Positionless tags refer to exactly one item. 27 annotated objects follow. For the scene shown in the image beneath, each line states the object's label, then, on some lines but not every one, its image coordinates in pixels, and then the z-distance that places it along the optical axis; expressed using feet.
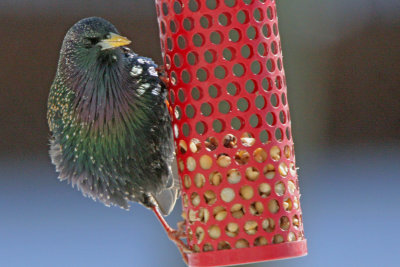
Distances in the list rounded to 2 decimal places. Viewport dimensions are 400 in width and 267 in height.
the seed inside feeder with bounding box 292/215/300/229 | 18.36
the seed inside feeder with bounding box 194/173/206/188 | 18.34
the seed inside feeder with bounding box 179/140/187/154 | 18.83
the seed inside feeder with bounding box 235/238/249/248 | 17.79
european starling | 20.21
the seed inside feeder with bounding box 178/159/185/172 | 18.85
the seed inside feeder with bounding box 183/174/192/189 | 18.66
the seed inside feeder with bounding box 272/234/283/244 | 17.93
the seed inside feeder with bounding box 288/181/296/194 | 18.44
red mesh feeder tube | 17.92
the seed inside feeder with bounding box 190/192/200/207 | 18.46
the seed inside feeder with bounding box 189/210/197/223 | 18.54
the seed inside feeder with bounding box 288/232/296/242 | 18.08
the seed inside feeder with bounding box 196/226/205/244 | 18.31
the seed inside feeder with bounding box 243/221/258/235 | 17.83
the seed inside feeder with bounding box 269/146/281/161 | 18.31
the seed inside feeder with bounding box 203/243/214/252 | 18.11
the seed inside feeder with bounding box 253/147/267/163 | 18.20
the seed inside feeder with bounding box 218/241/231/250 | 18.00
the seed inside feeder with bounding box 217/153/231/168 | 18.12
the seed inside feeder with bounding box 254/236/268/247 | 17.83
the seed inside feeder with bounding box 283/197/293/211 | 18.21
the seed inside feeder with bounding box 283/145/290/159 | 18.70
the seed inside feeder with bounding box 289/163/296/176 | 18.66
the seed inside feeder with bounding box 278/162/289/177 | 18.35
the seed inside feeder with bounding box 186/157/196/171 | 18.52
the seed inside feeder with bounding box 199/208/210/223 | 18.25
